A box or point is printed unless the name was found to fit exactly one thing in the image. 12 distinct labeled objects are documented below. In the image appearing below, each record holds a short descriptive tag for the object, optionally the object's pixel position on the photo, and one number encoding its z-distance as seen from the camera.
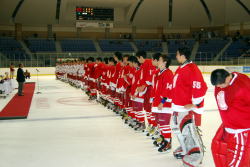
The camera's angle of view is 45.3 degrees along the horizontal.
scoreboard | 30.08
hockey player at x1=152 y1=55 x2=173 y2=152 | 4.22
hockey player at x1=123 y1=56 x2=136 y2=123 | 6.08
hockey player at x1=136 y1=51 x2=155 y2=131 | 5.15
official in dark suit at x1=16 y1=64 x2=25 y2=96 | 11.99
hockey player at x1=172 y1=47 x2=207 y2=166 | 3.41
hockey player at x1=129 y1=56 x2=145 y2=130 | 5.48
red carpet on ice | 7.54
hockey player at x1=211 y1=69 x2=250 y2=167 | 2.27
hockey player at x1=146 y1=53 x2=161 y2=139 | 5.12
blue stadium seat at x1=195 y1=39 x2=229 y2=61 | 32.72
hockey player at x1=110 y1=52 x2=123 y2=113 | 7.29
